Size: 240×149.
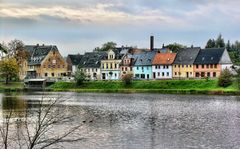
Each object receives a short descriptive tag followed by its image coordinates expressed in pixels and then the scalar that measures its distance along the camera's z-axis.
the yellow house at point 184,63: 132.01
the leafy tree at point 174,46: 192.25
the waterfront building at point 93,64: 153.12
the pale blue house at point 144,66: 140.12
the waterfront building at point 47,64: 161.25
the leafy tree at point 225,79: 97.12
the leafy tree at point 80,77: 124.25
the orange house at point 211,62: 126.00
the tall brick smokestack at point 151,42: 153.62
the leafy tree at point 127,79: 116.69
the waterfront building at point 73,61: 174.91
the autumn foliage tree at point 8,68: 131.38
